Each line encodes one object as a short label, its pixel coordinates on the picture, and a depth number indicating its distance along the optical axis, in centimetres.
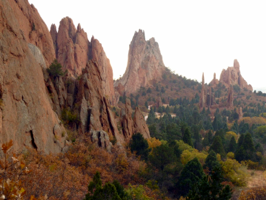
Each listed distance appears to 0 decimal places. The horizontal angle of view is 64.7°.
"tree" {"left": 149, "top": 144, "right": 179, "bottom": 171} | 2744
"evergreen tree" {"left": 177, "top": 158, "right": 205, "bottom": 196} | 2392
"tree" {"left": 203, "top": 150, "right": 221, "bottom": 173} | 2974
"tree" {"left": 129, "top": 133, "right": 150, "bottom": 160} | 3040
